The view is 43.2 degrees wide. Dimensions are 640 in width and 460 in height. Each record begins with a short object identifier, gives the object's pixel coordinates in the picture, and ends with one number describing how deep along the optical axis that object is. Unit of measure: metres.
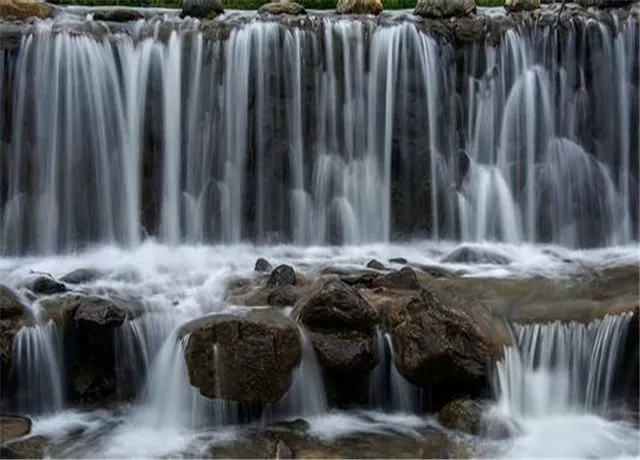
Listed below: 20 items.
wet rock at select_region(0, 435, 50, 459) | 7.09
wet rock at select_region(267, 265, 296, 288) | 9.49
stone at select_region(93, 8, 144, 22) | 12.73
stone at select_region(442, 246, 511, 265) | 11.00
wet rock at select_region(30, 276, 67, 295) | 9.20
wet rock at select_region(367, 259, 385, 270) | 10.39
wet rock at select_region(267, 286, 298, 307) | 8.93
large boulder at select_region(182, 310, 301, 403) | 7.63
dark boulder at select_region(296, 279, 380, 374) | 7.98
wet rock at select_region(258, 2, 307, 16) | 14.04
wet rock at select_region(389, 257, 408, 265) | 10.90
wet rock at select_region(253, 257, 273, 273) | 10.39
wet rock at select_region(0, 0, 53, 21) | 12.65
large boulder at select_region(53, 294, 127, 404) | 8.25
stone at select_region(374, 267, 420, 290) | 9.24
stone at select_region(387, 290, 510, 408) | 7.82
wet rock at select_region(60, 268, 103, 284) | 9.95
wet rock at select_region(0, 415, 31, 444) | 7.47
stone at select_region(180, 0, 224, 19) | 13.83
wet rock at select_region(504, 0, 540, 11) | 14.16
